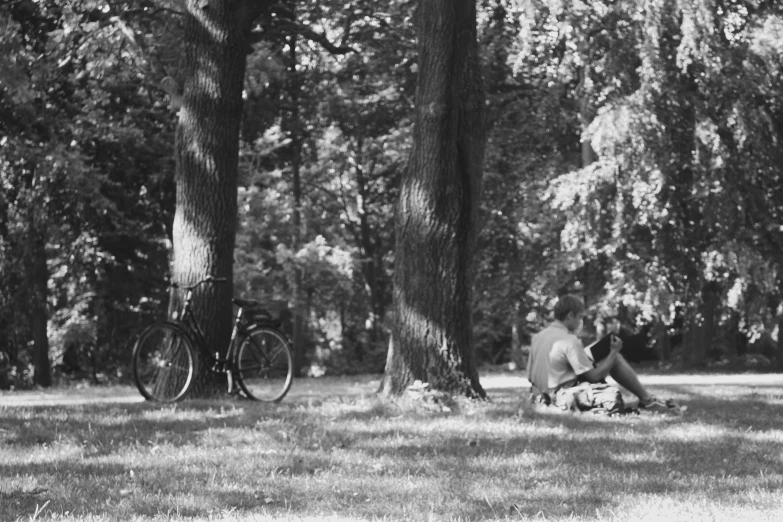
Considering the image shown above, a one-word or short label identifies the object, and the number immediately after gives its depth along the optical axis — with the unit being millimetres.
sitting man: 11078
